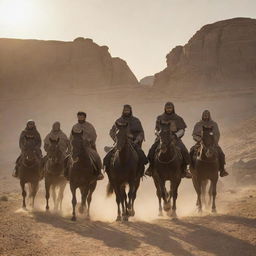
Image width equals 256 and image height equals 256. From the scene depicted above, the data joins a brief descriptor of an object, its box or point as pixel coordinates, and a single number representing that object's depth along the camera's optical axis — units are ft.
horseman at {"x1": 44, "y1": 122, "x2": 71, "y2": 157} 50.71
